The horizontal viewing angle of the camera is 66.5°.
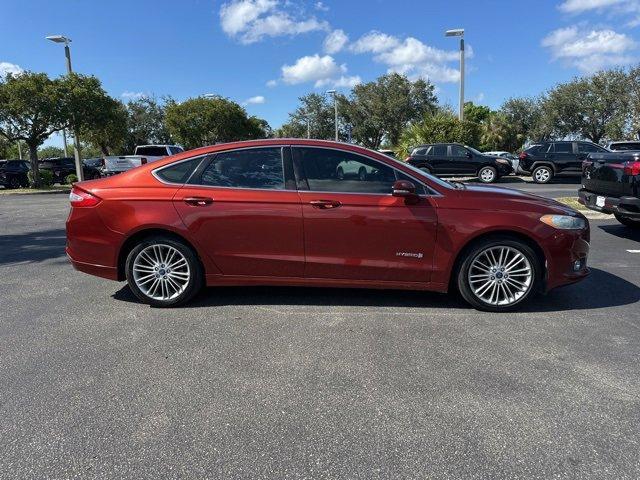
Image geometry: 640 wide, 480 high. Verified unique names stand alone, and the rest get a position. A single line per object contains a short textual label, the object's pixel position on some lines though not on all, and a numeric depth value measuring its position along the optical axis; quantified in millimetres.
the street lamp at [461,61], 20609
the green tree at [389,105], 46500
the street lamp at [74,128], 21516
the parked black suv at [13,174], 24453
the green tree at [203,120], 40750
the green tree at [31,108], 20781
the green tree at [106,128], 23219
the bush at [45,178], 24798
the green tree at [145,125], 47812
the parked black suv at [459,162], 19844
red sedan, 4434
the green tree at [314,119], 55625
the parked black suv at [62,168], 29078
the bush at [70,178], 27262
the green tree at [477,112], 54412
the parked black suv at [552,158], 19109
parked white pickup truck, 23094
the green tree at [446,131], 23891
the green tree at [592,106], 41125
